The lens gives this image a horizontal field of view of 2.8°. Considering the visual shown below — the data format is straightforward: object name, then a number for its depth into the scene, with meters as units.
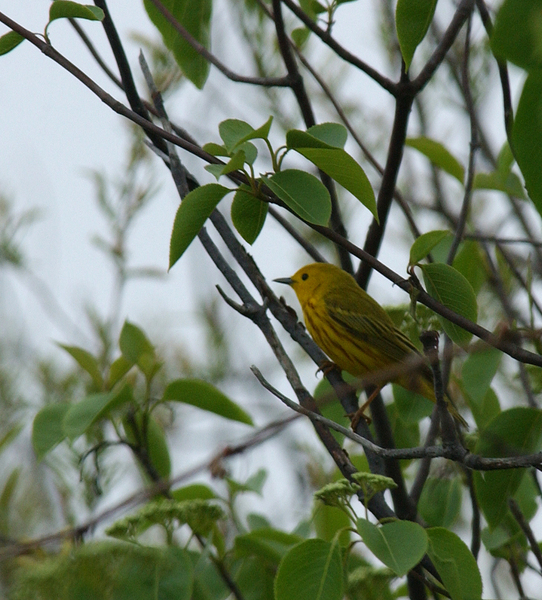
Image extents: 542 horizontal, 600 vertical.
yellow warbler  5.48
